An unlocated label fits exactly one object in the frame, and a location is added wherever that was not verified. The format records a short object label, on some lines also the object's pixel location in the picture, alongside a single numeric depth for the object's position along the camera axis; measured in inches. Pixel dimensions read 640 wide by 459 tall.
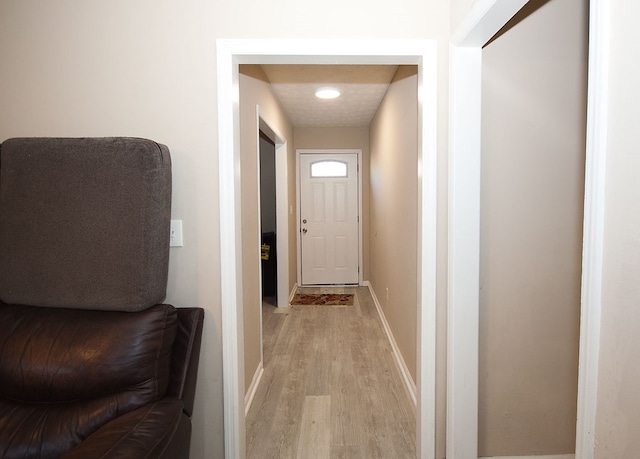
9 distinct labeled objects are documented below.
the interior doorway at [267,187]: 226.4
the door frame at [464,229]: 60.1
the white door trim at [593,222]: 29.8
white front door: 221.6
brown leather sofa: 49.4
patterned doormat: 187.5
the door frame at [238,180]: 61.7
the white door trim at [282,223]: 177.0
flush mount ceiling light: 142.0
